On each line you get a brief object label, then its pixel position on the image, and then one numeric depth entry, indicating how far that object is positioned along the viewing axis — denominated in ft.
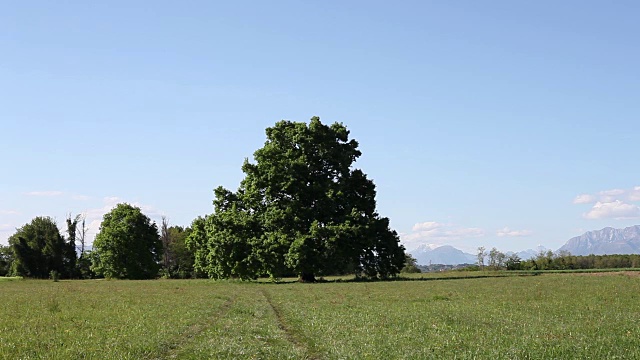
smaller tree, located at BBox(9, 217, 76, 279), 407.03
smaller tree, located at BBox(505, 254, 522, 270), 400.88
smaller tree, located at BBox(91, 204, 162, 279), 385.09
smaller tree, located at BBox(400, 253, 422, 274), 444.39
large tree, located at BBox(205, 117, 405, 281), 224.94
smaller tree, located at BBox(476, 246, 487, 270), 598.30
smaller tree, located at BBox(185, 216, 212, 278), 277.87
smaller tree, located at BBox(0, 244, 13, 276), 465.47
